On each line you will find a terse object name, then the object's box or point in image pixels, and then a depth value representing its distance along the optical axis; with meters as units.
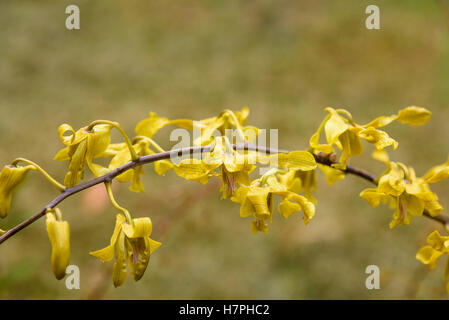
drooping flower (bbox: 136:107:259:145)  0.80
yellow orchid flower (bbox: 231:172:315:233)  0.75
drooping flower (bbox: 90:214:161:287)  0.75
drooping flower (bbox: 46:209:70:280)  0.72
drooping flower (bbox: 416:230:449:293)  0.78
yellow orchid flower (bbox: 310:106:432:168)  0.78
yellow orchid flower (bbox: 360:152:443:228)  0.79
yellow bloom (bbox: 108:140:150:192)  0.80
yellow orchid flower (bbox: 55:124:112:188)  0.76
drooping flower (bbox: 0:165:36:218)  0.75
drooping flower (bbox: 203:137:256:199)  0.76
